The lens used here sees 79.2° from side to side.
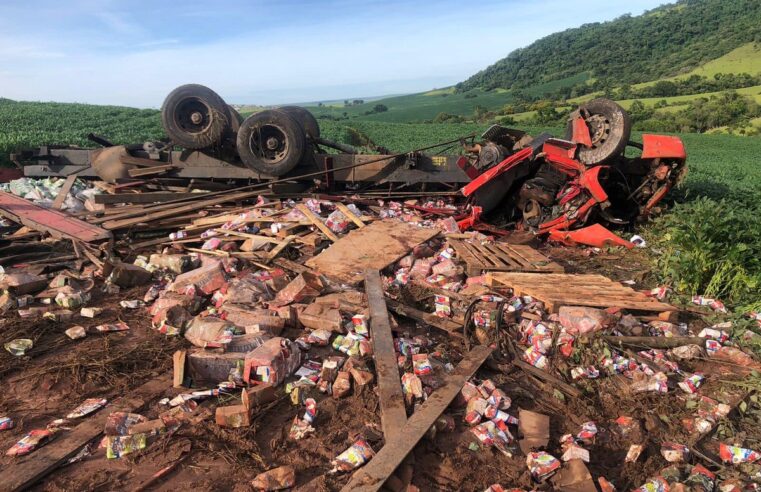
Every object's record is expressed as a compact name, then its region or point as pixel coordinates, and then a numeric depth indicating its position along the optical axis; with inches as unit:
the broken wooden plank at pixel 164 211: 267.9
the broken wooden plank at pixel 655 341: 167.3
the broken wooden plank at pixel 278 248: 234.7
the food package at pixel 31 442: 109.7
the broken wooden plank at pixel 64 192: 309.9
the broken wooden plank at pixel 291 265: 219.7
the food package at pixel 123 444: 110.3
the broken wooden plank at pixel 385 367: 118.9
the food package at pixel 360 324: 166.7
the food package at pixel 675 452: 116.3
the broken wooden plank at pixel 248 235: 250.2
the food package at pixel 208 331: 160.2
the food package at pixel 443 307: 186.4
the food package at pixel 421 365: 141.6
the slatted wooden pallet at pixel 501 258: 227.6
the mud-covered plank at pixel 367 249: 220.2
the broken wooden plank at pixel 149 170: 325.1
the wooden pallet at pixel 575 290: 187.8
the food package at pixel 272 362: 137.7
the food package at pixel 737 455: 115.8
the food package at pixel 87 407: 124.8
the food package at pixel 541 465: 108.1
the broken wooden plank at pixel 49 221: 249.8
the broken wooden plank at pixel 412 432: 98.0
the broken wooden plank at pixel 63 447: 100.8
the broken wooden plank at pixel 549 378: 141.1
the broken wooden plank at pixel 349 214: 276.7
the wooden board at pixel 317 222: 257.0
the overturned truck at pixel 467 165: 284.2
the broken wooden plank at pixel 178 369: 139.2
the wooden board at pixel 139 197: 300.7
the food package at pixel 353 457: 107.0
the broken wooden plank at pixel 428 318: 171.5
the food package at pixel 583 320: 171.9
